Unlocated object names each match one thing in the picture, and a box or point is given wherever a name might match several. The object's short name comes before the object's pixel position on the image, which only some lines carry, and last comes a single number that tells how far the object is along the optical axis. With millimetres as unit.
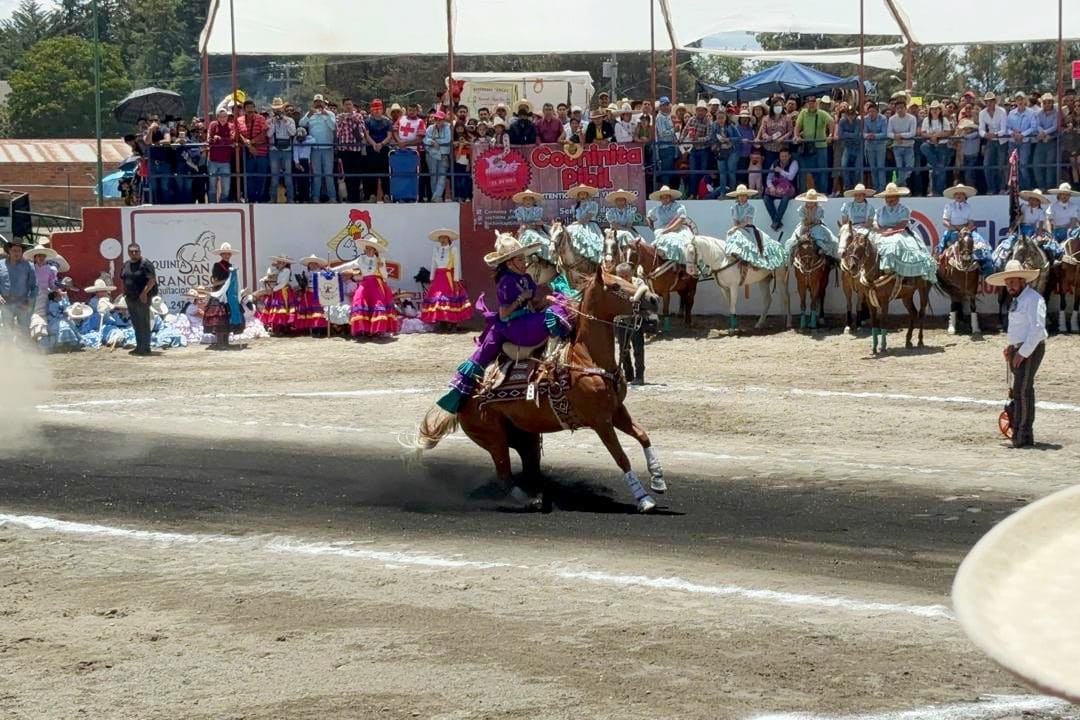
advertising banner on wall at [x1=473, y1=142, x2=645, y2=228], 25312
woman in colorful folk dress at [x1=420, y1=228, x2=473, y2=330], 24844
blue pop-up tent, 35219
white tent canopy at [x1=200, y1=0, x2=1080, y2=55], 26531
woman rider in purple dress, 12070
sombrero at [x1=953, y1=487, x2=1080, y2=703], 2893
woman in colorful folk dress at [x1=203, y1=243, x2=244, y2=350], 24156
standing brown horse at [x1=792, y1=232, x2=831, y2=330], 23734
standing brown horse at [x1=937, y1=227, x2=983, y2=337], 22438
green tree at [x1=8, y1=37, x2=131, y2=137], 72875
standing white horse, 24094
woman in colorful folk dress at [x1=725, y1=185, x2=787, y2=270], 23969
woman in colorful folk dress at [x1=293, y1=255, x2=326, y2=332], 24891
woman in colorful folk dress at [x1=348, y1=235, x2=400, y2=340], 24438
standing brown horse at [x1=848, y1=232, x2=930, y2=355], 21766
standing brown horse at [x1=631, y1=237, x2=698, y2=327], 23672
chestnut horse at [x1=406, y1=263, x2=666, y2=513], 11727
